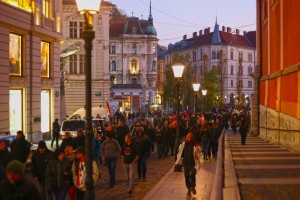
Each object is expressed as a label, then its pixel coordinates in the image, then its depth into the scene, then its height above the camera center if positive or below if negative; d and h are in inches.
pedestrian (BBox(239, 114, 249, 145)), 1131.0 -63.0
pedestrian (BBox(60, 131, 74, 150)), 616.2 -47.1
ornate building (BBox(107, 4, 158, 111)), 4360.2 +321.9
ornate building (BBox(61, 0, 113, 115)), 2389.3 +156.1
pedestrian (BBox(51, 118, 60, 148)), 1178.8 -67.9
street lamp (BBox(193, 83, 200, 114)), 1232.2 +23.6
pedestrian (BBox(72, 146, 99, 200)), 438.3 -56.6
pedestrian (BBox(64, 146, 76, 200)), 447.3 -49.4
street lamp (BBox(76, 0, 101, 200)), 346.6 +14.0
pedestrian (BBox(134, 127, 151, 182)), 677.9 -62.6
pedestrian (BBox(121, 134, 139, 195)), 591.2 -59.0
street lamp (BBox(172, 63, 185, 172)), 812.0 +38.1
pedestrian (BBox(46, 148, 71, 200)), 436.8 -60.7
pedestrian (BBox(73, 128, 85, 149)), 651.5 -49.0
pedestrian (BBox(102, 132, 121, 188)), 622.2 -61.8
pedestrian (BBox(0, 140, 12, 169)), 501.4 -51.3
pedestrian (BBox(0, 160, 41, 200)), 275.7 -43.4
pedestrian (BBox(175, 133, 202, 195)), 545.0 -59.9
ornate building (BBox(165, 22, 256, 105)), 4596.5 +363.3
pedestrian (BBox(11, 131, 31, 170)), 619.2 -54.6
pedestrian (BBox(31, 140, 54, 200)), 457.4 -52.0
